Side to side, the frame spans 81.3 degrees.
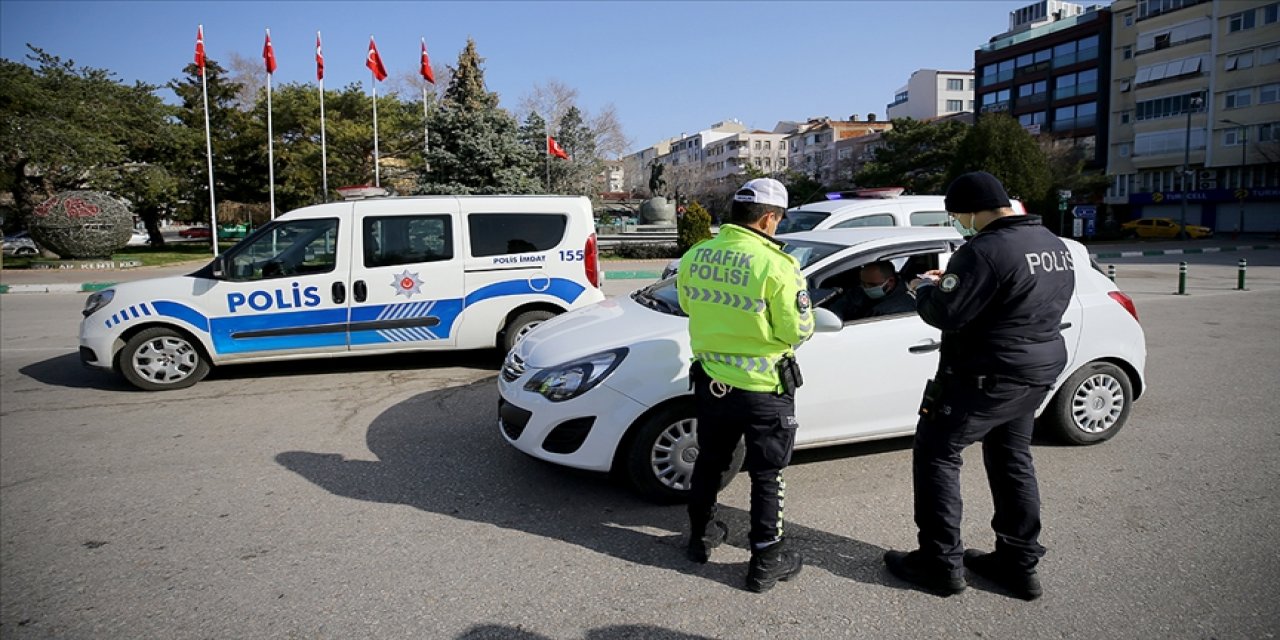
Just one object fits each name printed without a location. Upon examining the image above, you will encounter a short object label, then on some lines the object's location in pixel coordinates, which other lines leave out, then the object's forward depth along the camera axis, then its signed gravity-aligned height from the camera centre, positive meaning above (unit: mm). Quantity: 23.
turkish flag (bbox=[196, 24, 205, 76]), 26016 +7206
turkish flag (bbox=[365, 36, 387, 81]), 29844 +7498
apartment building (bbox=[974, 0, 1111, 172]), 57000 +13580
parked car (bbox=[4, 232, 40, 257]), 32597 +380
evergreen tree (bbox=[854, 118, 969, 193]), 46938 +5734
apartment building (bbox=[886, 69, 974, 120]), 86375 +17673
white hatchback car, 3998 -732
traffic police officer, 3072 -416
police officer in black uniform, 2912 -525
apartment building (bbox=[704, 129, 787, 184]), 105562 +13721
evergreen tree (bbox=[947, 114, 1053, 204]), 36750 +4221
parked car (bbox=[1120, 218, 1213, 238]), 42281 +698
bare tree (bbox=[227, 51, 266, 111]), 50031 +11807
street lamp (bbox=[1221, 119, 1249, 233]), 45125 +5779
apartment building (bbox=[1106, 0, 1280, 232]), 44781 +8121
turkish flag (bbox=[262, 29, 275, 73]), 27594 +7219
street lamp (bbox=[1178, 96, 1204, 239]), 37322 +4985
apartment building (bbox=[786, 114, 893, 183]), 85688 +13061
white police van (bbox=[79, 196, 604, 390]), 6941 -384
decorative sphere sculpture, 22391 +899
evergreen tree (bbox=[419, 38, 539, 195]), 26547 +3369
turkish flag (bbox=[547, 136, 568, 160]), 29469 +3906
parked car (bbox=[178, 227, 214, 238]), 55531 +1465
